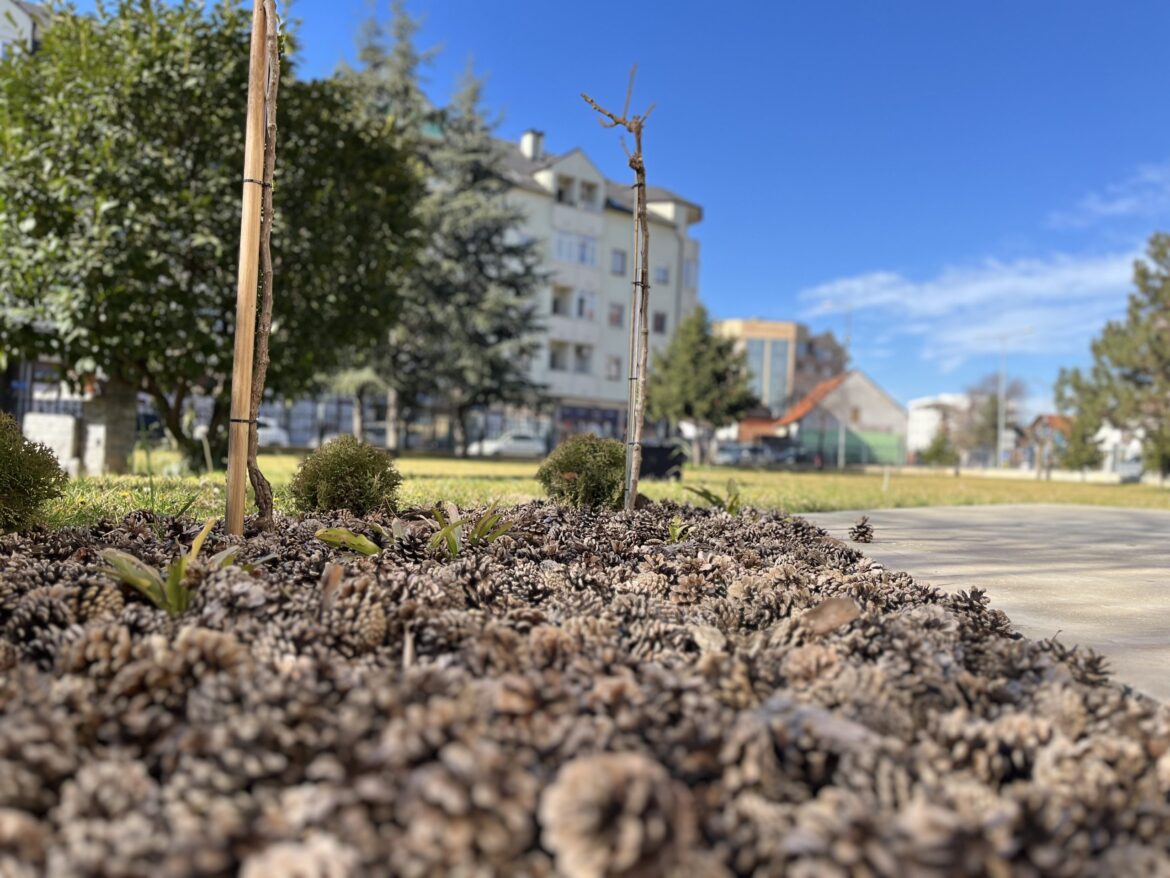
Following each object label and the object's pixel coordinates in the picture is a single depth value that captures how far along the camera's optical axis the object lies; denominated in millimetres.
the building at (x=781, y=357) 98500
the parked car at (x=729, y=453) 41844
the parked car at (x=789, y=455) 49019
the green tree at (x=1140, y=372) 28531
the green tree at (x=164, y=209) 10156
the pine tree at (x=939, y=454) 54312
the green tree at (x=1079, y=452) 38719
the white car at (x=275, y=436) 32578
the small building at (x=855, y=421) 54094
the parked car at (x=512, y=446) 37469
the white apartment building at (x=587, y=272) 38500
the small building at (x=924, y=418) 82000
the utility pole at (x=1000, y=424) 49531
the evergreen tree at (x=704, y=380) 31438
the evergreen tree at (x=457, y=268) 25078
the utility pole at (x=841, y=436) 49219
